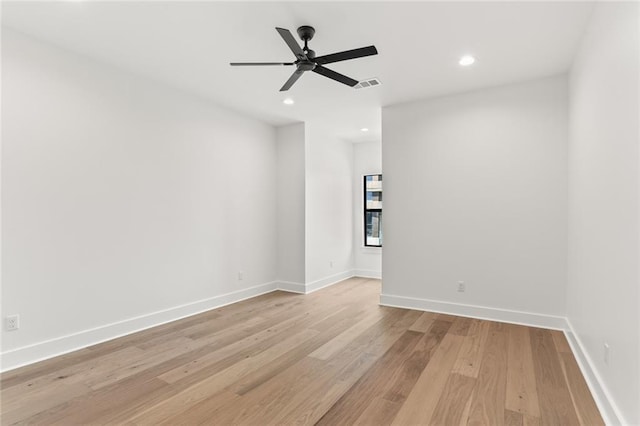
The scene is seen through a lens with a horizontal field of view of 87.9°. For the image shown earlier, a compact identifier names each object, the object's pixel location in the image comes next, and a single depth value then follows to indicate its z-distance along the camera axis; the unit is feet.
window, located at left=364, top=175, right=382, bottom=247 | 22.94
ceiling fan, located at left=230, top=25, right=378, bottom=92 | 7.98
